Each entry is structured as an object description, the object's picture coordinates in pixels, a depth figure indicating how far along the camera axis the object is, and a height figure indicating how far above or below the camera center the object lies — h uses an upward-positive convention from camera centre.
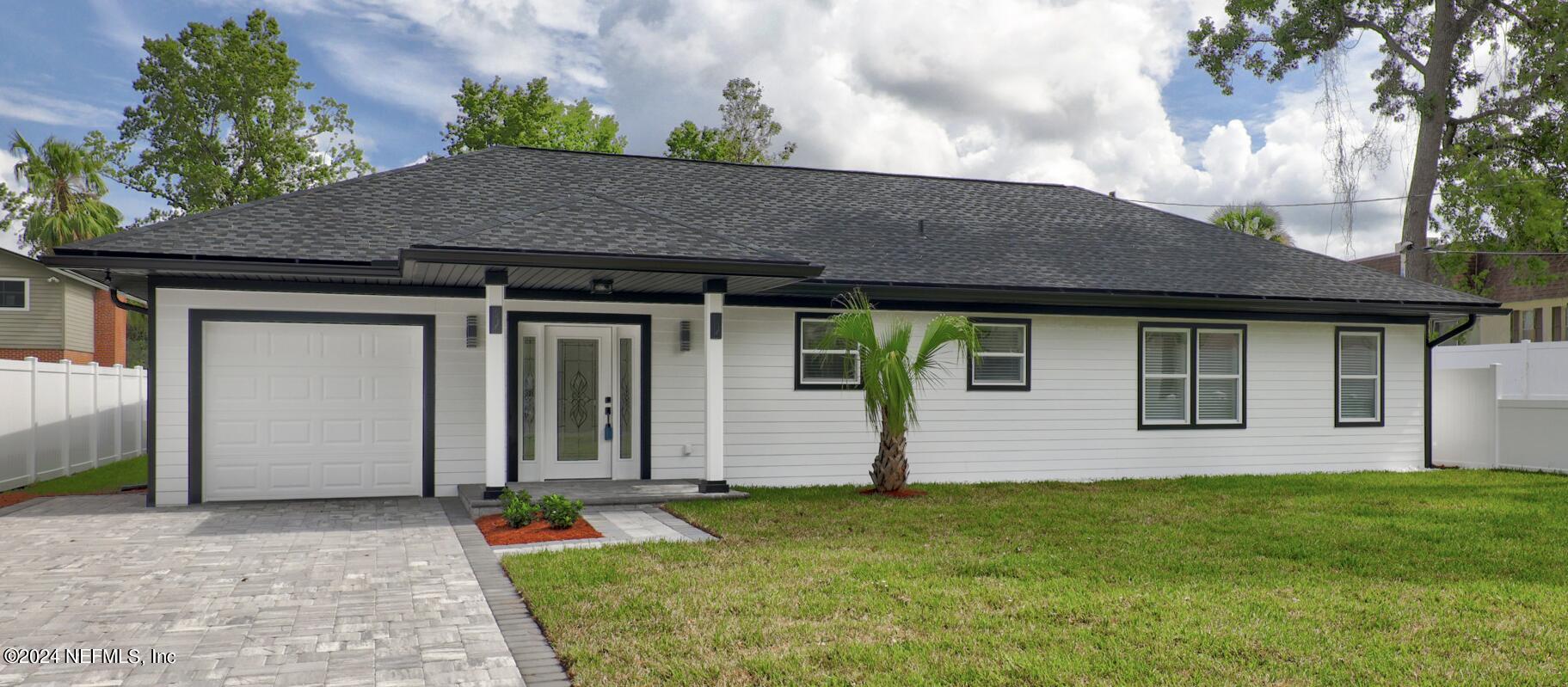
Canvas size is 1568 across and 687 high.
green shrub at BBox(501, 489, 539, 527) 8.48 -1.45
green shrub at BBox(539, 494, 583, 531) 8.45 -1.44
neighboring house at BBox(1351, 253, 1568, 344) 29.03 +0.97
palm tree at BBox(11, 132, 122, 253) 30.44 +4.78
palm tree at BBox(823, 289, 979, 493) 10.58 -0.31
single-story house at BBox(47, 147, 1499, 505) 10.27 +0.05
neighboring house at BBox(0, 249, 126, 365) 23.75 +0.75
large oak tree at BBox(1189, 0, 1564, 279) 21.09 +6.52
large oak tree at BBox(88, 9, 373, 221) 28.45 +6.32
